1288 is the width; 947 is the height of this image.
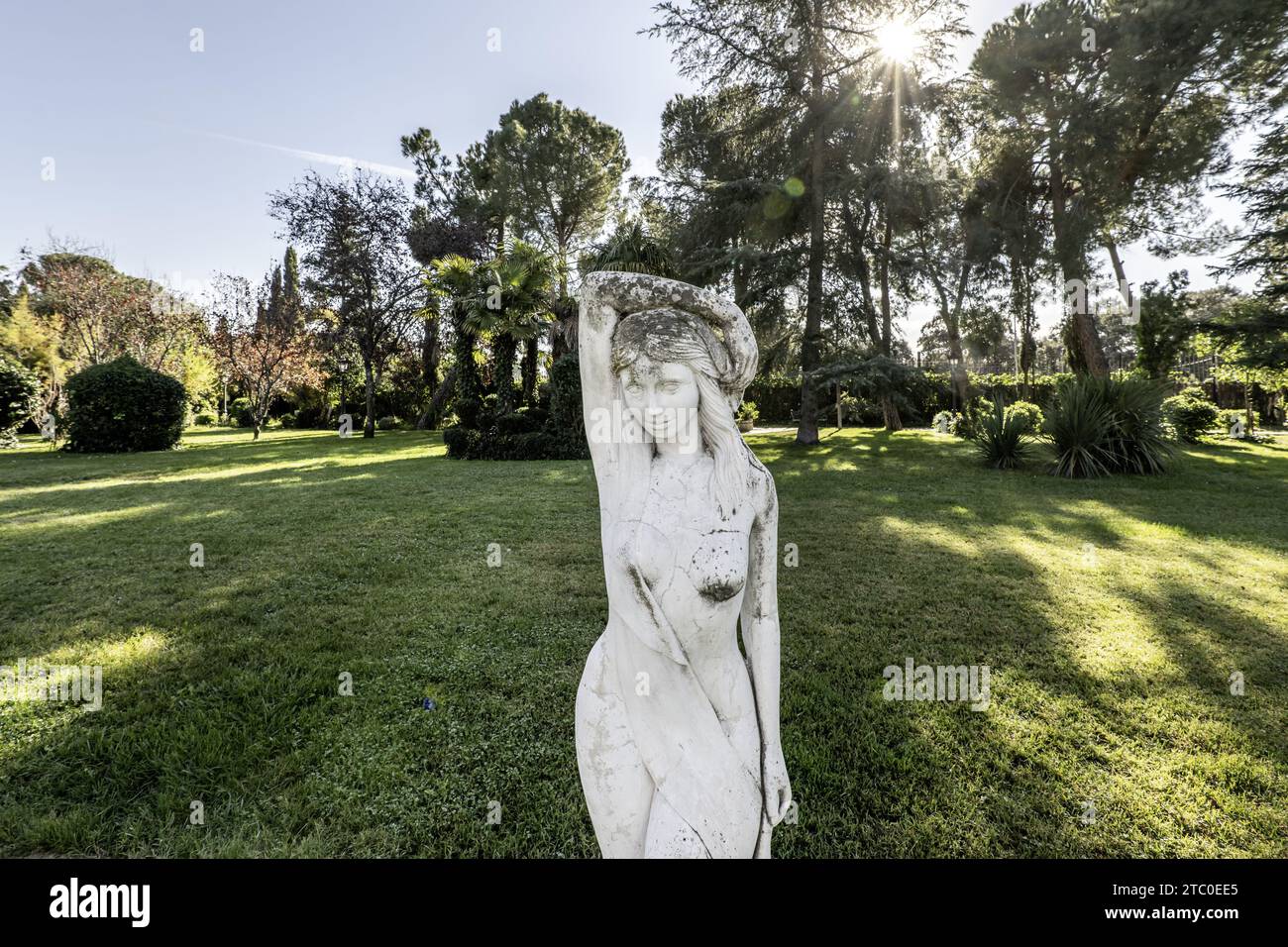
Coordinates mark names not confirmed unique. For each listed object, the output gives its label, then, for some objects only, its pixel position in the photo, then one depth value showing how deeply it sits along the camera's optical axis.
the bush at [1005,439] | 10.65
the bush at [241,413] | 28.17
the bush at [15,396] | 13.65
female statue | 1.24
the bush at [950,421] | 17.31
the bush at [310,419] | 26.97
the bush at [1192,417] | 13.88
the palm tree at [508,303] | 14.65
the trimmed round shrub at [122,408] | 13.23
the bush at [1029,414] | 11.20
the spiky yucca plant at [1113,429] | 9.61
